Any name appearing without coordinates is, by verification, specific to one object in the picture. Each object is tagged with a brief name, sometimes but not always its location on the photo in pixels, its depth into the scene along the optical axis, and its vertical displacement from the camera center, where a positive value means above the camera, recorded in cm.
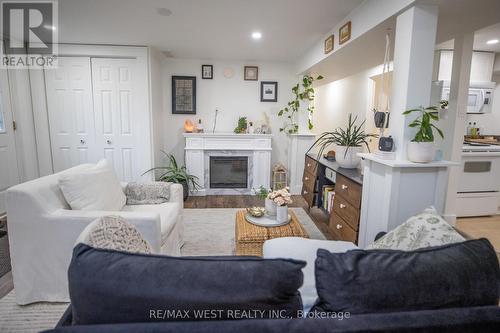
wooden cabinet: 247 -69
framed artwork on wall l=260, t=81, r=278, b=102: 496 +68
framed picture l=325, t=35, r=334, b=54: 309 +98
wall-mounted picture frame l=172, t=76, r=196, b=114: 480 +57
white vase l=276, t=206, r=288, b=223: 232 -73
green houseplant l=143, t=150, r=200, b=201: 437 -81
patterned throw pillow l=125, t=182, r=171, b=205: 255 -63
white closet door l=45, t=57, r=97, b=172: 405 +19
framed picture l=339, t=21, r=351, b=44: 264 +96
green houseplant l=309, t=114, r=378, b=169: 300 -20
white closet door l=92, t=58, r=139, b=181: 407 +18
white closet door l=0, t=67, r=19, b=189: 363 -25
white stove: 349 -63
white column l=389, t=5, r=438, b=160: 182 +48
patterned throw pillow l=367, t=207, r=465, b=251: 112 -44
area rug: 170 -120
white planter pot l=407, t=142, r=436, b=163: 182 -13
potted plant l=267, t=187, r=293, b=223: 232 -64
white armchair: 174 -71
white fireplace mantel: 461 -43
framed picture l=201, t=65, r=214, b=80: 482 +97
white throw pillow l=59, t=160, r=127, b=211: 188 -47
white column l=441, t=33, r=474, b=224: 294 +30
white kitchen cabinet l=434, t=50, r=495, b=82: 392 +95
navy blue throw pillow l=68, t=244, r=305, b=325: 71 -43
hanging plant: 447 +42
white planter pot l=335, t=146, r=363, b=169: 299 -30
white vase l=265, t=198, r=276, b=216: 243 -70
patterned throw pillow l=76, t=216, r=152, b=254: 111 -48
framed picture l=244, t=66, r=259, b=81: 489 +99
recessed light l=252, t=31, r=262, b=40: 332 +115
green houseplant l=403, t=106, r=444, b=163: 181 -7
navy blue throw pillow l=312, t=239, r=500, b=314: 75 -42
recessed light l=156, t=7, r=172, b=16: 265 +113
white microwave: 375 +49
